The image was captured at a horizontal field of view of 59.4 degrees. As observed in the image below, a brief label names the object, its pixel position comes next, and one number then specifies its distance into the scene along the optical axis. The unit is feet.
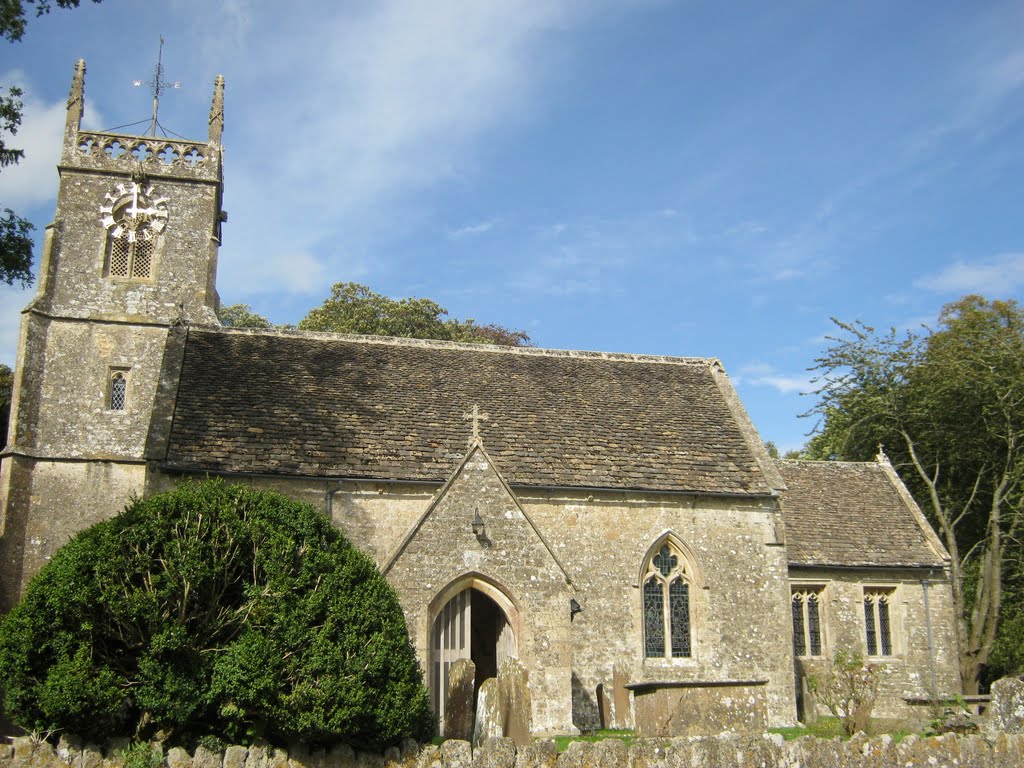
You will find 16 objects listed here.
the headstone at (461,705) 41.98
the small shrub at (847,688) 47.60
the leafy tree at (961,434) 88.58
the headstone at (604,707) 56.80
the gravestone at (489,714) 39.99
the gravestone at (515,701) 40.09
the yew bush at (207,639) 35.27
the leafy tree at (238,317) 158.71
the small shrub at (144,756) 31.27
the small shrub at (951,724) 40.67
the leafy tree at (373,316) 138.82
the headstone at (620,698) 57.00
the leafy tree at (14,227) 53.76
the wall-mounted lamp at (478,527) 50.47
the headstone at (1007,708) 38.40
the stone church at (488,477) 51.16
